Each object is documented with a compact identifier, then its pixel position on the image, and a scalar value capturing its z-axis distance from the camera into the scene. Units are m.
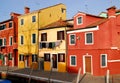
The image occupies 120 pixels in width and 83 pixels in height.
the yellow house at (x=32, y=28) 17.03
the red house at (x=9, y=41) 19.78
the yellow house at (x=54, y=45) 14.78
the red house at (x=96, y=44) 12.59
